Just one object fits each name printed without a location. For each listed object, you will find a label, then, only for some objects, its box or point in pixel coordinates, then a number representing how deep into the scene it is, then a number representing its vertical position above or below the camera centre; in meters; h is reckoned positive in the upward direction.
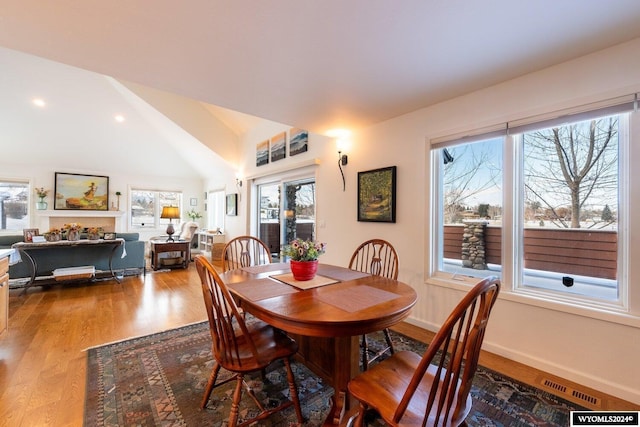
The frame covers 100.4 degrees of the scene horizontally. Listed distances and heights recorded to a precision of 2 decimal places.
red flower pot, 1.89 -0.38
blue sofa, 3.92 -0.71
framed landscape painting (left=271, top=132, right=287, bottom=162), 4.76 +1.27
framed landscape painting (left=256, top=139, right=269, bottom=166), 5.20 +1.26
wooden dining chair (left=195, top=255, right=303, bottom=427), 1.36 -0.76
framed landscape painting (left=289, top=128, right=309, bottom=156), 4.21 +1.22
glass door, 4.35 +0.07
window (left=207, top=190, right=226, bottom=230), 7.31 +0.17
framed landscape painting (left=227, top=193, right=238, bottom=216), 6.23 +0.27
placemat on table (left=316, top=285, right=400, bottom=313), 1.42 -0.47
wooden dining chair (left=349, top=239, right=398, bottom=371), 1.99 -0.56
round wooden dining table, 1.24 -0.47
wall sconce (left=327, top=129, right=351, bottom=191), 3.50 +0.99
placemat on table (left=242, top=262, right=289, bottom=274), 2.22 -0.46
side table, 5.38 -0.73
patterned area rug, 1.52 -1.16
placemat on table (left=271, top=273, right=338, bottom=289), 1.79 -0.47
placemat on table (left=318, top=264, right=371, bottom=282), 2.06 -0.47
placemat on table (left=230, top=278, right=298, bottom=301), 1.56 -0.47
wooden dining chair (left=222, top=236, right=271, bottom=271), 2.70 -0.46
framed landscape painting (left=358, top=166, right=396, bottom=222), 3.00 +0.26
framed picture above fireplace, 6.64 +0.58
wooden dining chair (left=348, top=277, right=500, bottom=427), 0.90 -0.72
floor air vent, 1.66 -1.15
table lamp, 5.69 +0.02
